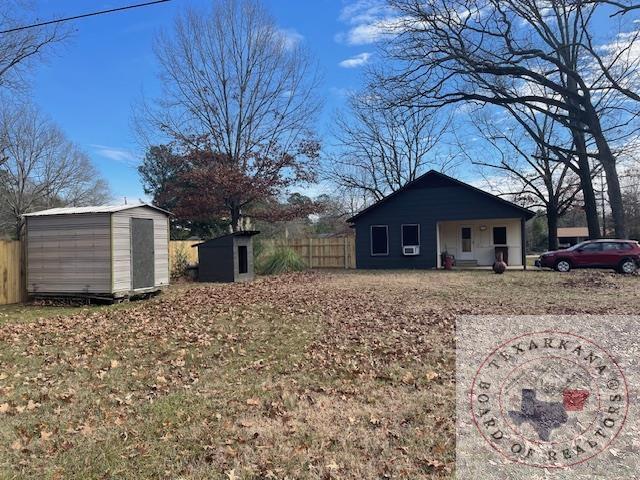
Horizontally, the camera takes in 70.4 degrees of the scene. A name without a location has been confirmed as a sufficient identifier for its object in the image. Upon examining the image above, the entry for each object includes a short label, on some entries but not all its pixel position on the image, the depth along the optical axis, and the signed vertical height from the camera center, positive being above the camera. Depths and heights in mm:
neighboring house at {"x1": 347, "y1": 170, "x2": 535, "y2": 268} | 20797 +1123
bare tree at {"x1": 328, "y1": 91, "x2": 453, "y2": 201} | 32562 +6470
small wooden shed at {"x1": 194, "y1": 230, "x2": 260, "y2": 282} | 15320 -173
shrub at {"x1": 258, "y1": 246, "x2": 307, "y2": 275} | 18391 -399
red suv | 16781 -421
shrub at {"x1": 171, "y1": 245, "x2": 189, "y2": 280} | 15477 -276
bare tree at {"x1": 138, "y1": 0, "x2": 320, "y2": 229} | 21203 +6393
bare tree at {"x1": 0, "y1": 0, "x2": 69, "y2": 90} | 12903 +6013
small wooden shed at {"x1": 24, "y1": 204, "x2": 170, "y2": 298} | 10312 +129
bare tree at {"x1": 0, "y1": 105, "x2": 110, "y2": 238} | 32156 +5817
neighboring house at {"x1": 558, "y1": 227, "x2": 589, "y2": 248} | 53844 +1251
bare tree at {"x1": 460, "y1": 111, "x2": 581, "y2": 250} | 28109 +3959
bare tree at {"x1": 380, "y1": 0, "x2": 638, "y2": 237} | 18141 +7611
